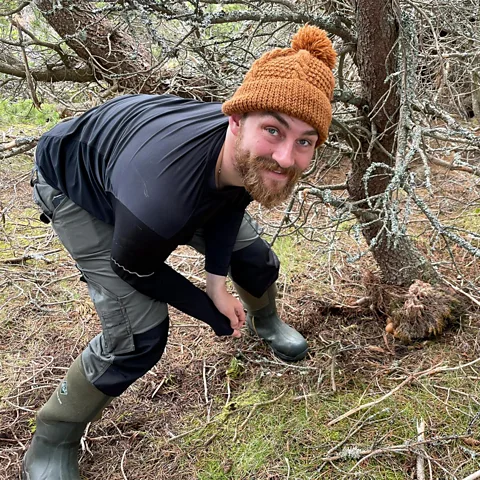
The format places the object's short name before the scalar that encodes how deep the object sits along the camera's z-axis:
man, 1.43
